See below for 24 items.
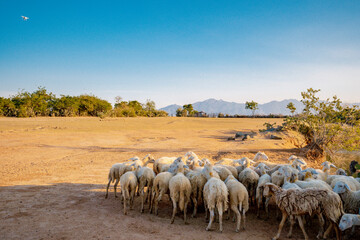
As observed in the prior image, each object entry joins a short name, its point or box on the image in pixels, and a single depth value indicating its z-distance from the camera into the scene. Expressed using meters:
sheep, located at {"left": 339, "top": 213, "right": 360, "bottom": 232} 4.55
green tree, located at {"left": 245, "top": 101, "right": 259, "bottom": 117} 83.50
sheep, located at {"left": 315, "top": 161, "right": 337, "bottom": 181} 6.91
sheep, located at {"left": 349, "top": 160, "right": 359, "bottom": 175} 9.73
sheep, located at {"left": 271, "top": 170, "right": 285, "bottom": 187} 6.46
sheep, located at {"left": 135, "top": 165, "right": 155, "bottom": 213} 6.76
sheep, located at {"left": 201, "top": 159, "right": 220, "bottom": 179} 6.43
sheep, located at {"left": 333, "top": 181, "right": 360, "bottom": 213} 5.43
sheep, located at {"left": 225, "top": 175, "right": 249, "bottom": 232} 5.59
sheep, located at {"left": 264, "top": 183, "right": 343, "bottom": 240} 4.86
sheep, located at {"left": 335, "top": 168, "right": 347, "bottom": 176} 7.24
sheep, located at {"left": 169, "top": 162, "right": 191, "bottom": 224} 5.89
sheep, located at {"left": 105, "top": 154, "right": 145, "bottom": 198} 7.49
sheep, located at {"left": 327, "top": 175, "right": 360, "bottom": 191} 6.07
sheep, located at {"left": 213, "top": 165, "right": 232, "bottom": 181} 7.04
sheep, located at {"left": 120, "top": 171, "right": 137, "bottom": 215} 6.31
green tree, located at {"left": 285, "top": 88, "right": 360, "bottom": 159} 12.19
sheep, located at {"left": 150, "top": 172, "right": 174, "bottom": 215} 6.25
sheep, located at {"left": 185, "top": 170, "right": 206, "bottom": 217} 6.44
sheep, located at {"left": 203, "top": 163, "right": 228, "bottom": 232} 5.46
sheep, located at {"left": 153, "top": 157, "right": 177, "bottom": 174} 8.38
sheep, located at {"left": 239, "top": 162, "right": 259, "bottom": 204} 6.73
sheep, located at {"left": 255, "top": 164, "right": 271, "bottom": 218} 6.17
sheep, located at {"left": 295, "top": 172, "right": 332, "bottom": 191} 5.81
